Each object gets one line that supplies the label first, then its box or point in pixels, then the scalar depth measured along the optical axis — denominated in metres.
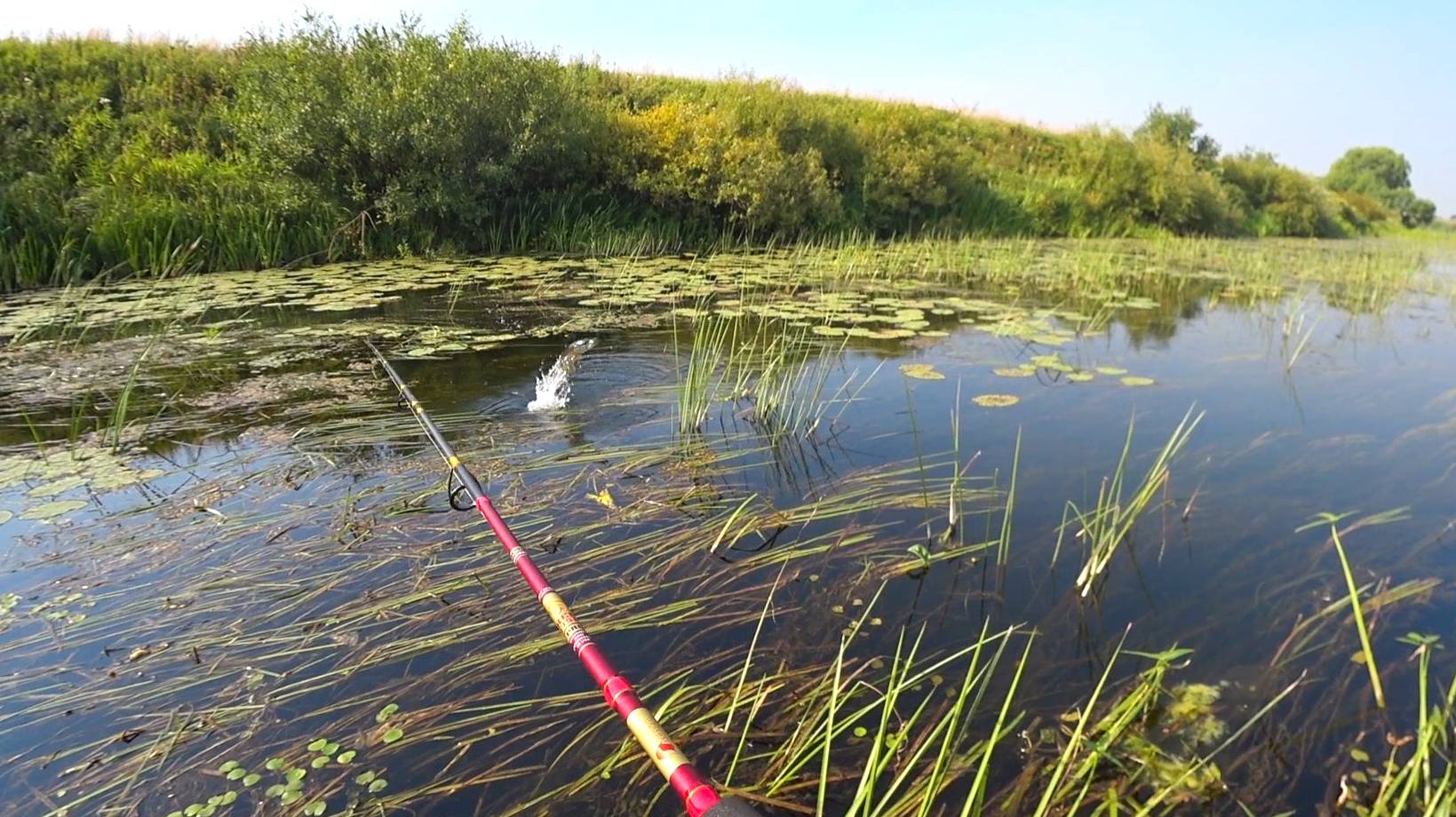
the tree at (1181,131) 22.00
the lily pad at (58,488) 3.22
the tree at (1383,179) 37.56
